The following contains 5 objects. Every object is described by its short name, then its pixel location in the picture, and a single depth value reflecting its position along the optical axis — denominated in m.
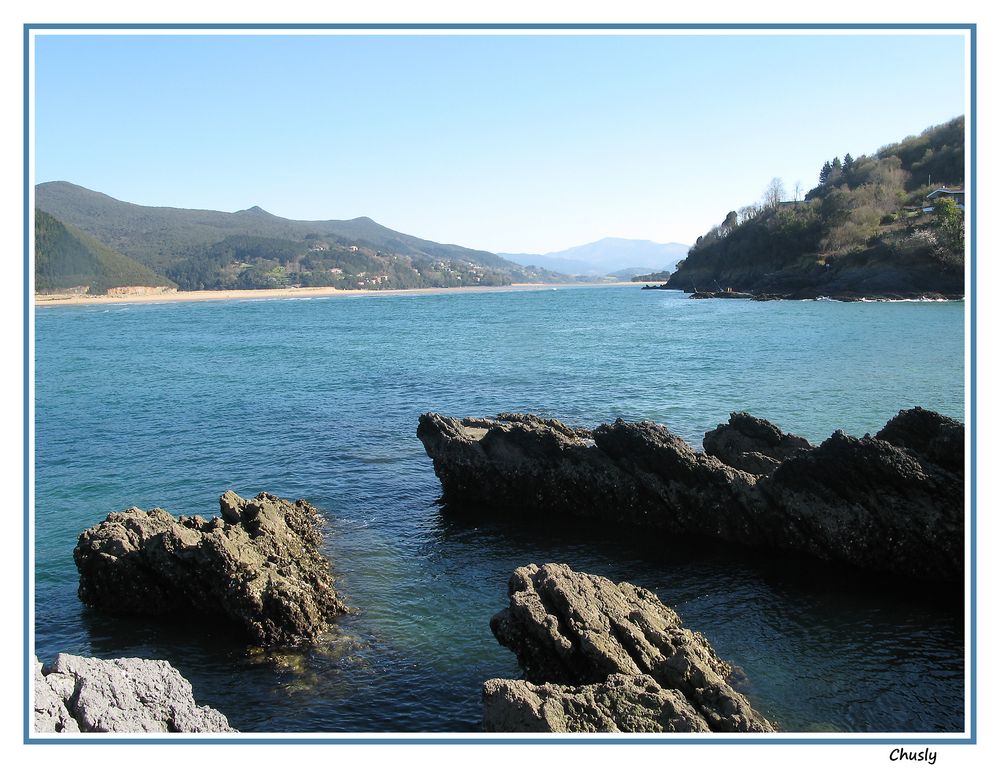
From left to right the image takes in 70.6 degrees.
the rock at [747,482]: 15.13
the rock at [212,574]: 13.32
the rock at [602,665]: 8.89
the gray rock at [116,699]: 8.95
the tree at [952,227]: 85.12
